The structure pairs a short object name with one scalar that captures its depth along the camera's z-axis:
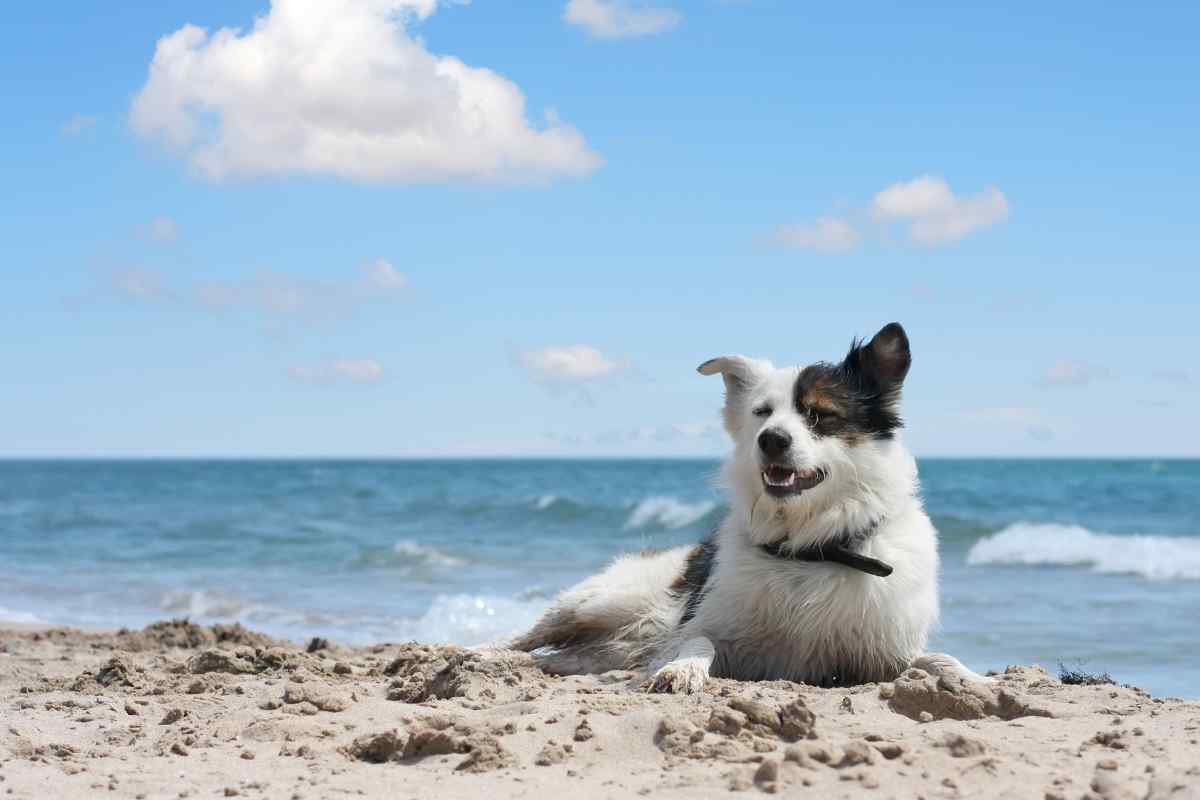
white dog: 5.56
